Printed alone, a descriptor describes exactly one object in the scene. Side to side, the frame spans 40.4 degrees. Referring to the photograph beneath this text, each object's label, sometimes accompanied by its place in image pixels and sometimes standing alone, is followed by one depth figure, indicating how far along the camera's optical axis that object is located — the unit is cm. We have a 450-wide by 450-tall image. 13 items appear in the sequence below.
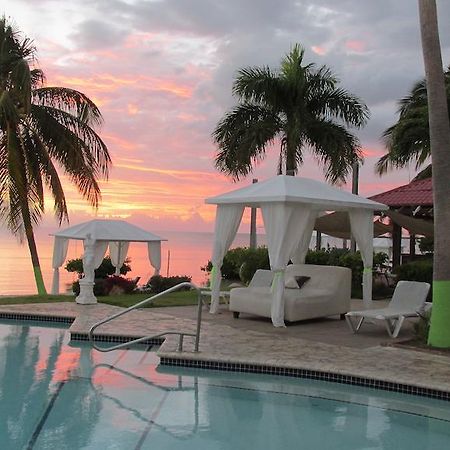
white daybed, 1020
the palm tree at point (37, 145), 1464
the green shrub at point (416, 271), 1433
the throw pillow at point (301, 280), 1106
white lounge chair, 899
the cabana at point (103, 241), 1272
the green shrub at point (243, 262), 1744
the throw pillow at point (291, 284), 1097
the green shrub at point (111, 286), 1466
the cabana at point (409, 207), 1384
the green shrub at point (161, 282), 1564
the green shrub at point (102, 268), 1883
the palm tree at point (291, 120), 1864
